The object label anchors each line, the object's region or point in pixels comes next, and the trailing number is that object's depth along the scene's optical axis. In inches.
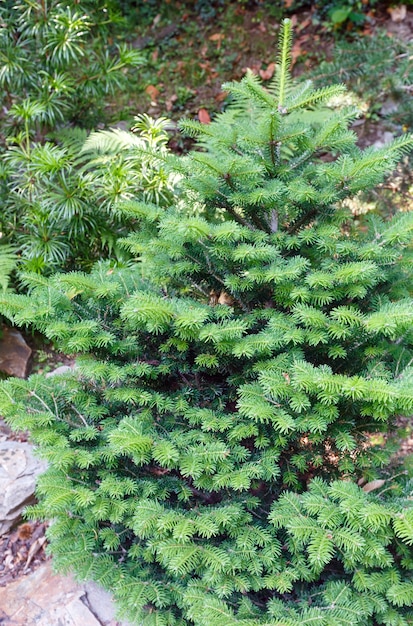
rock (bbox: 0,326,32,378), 133.6
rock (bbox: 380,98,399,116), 176.6
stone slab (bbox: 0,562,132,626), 84.7
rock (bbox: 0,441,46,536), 102.9
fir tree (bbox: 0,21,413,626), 67.4
